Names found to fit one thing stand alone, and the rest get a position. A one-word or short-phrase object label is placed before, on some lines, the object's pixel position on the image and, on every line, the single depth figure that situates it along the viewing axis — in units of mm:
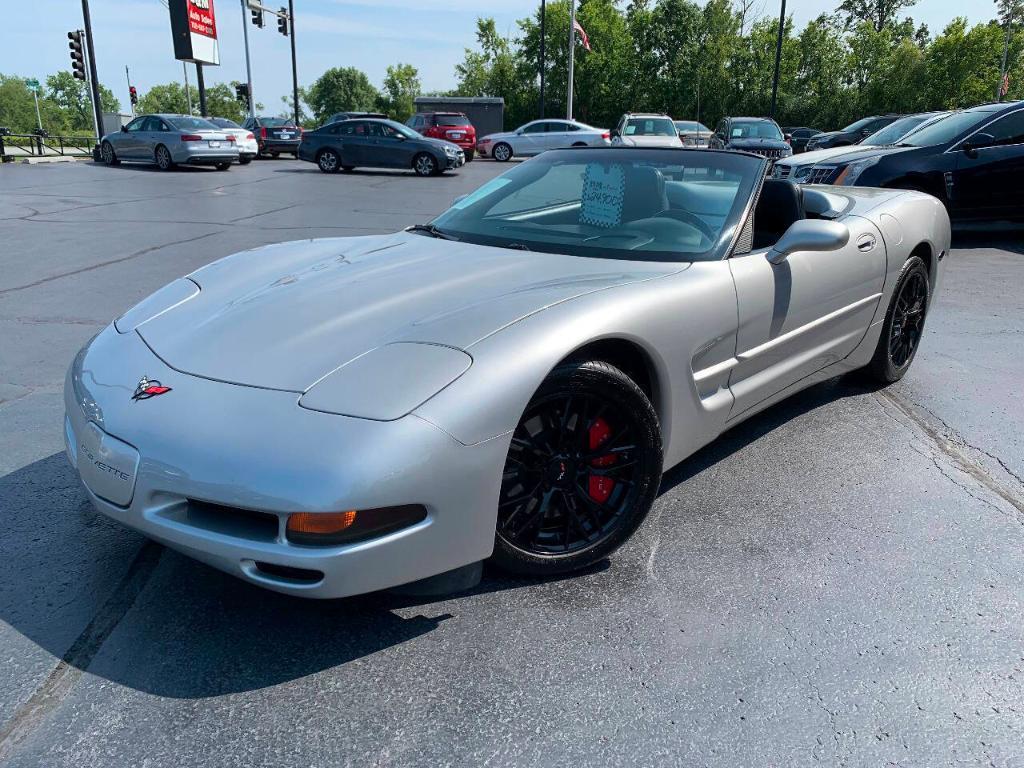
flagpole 32456
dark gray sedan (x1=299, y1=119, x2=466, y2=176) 20141
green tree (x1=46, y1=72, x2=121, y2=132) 136250
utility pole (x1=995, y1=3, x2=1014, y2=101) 44831
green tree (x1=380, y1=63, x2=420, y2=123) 92312
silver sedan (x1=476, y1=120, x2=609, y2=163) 26453
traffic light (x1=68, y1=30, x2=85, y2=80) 27016
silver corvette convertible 1928
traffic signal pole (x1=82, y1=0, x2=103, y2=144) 24281
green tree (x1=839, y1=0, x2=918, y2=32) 71750
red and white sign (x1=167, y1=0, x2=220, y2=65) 30875
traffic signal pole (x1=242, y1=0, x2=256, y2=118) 42569
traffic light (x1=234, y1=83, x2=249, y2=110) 41688
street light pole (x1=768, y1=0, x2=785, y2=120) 39109
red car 26328
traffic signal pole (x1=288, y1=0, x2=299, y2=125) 40812
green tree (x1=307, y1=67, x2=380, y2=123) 103250
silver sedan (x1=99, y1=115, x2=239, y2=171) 19703
